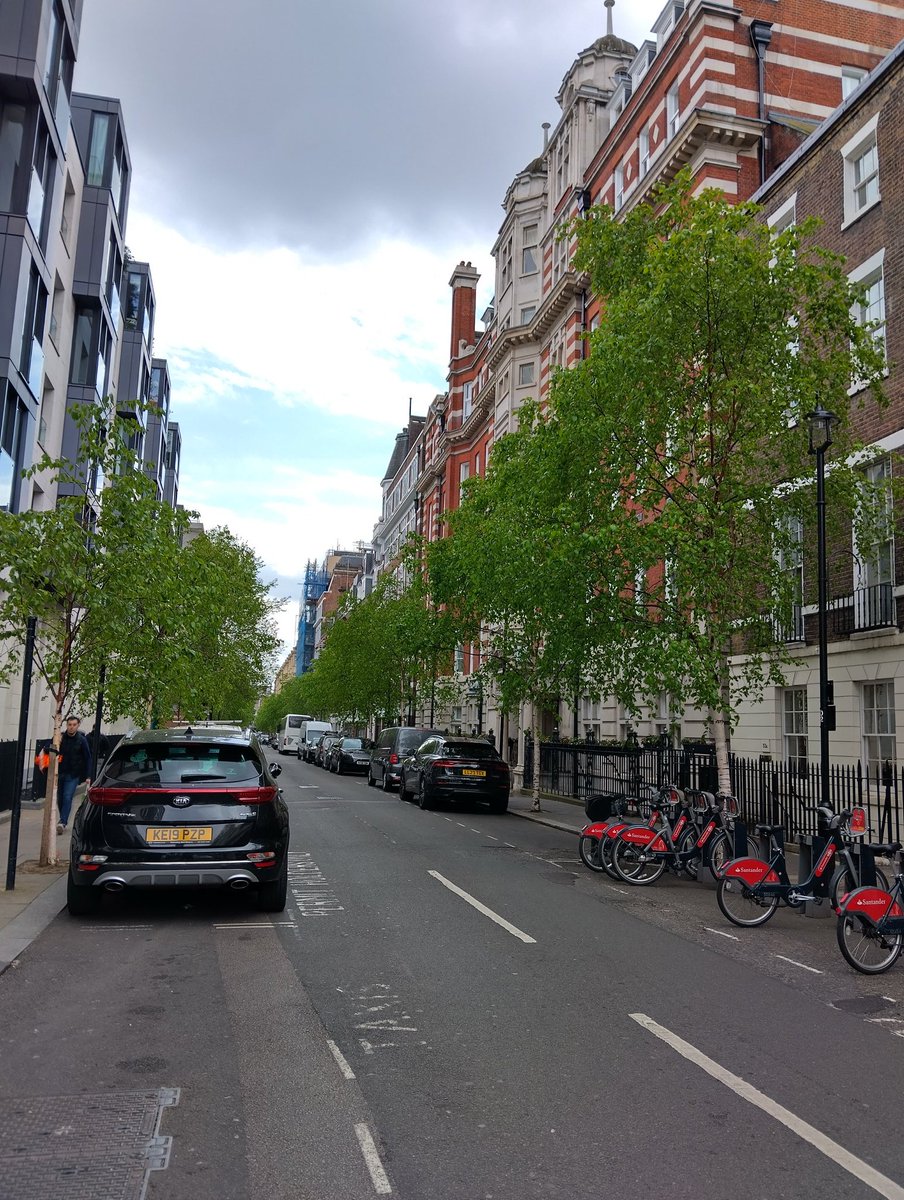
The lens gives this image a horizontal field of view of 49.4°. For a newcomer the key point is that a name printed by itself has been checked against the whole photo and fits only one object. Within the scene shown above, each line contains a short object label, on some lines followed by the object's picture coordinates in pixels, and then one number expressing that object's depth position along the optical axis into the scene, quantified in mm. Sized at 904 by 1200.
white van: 62812
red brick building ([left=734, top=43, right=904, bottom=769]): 17141
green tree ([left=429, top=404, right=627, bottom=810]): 15133
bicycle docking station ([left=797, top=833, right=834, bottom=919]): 9852
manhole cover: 3701
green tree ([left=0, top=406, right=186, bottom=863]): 11086
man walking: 15117
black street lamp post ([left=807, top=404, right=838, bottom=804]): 11906
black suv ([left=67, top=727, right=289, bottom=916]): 8391
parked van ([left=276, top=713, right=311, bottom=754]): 79625
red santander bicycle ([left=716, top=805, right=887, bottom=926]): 9688
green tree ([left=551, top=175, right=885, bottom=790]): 14219
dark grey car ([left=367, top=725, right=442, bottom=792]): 30064
